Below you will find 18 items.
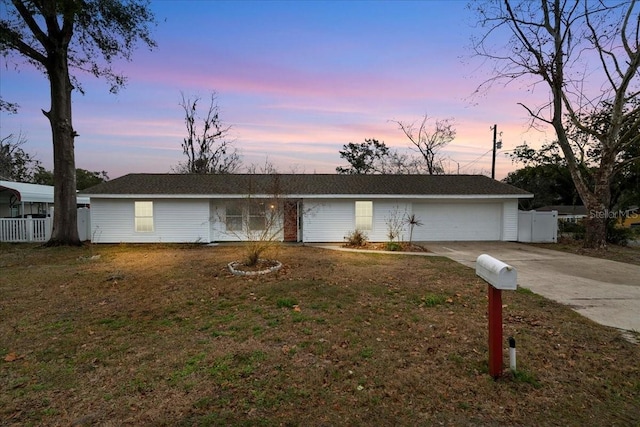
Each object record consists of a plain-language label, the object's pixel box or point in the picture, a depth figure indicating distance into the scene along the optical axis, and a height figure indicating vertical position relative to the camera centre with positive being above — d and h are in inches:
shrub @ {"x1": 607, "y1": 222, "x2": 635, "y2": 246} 631.8 -60.5
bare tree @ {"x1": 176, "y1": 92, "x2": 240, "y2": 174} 1236.5 +220.5
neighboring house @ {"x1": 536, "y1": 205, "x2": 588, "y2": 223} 1542.0 -29.3
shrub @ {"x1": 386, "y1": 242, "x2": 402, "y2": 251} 505.7 -67.2
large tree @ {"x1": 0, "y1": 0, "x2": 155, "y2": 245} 510.0 +227.1
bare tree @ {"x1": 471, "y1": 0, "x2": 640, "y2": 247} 496.1 +157.9
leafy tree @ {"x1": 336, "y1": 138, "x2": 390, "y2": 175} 1365.7 +191.1
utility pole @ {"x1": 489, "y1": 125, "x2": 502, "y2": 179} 959.6 +173.1
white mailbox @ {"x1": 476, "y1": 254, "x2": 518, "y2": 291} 117.3 -26.0
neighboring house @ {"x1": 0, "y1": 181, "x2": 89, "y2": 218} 711.7 +3.0
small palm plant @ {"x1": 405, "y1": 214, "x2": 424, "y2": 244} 609.7 -36.4
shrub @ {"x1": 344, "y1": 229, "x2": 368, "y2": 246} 548.4 -62.3
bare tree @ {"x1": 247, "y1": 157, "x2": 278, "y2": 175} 527.7 +61.2
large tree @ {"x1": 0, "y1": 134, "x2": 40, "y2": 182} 1330.0 +167.8
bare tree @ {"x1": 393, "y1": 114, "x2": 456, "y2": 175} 1224.8 +246.5
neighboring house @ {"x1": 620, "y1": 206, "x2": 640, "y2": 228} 669.3 -18.7
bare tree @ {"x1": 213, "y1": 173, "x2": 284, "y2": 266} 325.7 -24.8
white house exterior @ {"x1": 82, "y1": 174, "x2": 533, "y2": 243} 584.1 -14.1
